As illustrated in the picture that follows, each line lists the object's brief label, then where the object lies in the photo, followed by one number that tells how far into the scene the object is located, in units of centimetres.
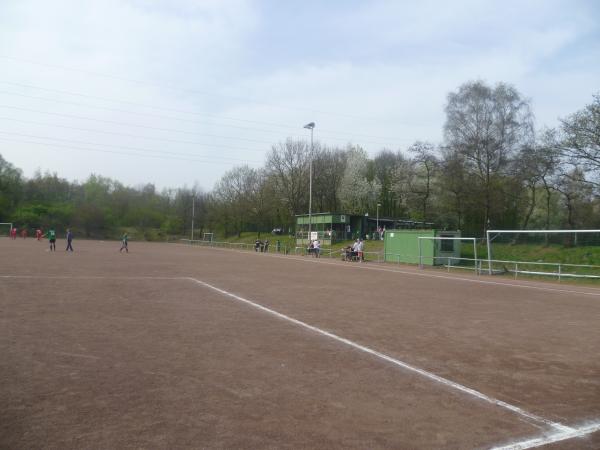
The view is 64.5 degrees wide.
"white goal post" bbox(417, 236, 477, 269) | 2818
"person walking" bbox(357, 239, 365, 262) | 3297
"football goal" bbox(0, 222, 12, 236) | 6931
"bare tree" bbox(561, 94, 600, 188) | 2694
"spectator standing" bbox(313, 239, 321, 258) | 3884
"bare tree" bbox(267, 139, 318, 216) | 6700
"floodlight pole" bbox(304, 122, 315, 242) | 4195
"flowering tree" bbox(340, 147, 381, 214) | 6531
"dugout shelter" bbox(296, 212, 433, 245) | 5085
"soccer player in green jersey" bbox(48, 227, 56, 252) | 3475
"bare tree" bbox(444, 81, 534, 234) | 3728
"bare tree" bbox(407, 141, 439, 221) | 4134
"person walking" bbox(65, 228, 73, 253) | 3534
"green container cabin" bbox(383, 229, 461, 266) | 2884
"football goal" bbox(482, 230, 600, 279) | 2181
